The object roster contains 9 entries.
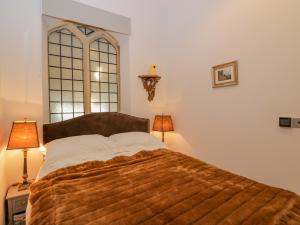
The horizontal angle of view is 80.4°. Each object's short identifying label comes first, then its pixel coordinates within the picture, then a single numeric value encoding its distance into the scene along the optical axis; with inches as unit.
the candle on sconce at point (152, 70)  112.0
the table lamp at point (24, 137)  66.3
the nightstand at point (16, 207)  62.3
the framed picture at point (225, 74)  84.4
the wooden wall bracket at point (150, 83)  112.7
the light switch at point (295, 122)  64.8
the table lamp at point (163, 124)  110.1
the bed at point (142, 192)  34.2
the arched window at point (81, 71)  93.3
